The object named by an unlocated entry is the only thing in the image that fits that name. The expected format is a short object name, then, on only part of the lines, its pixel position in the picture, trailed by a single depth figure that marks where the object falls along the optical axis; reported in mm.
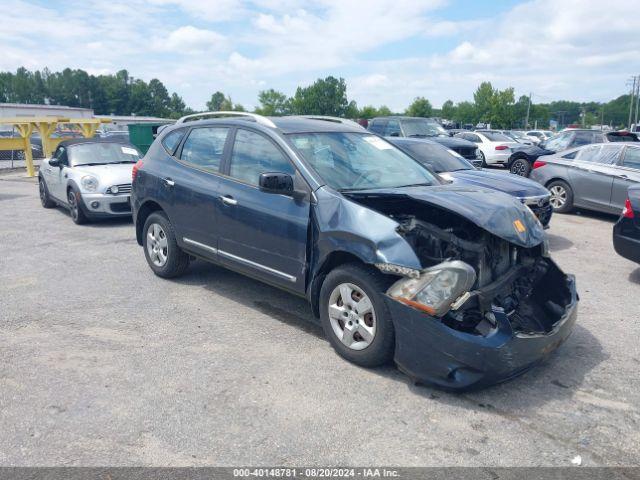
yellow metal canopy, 18609
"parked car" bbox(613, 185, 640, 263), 6199
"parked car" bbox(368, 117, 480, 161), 17344
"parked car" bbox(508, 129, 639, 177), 15430
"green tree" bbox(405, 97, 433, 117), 94312
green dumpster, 18167
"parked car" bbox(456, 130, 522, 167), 21094
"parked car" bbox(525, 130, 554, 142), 41406
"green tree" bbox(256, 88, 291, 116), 101875
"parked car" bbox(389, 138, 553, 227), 7910
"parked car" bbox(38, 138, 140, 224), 9719
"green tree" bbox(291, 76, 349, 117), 99188
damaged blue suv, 3645
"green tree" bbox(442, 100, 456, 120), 121688
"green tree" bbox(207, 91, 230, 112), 123894
